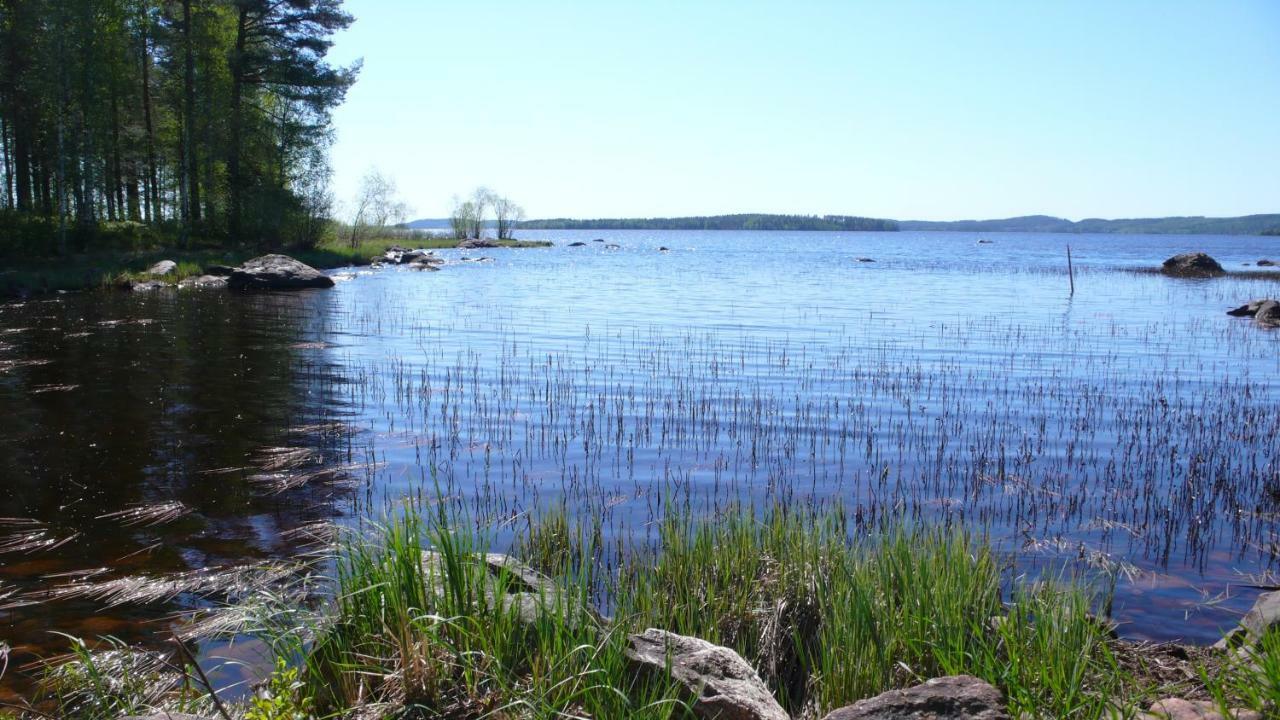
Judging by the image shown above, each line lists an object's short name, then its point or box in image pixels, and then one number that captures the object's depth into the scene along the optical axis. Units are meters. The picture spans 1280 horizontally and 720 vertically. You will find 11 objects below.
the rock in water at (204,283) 37.80
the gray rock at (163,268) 37.47
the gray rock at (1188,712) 4.36
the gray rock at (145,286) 34.63
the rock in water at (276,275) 39.28
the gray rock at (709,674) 4.72
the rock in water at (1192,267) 59.34
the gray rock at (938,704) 4.43
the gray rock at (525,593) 5.12
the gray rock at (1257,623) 5.93
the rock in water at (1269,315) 30.12
